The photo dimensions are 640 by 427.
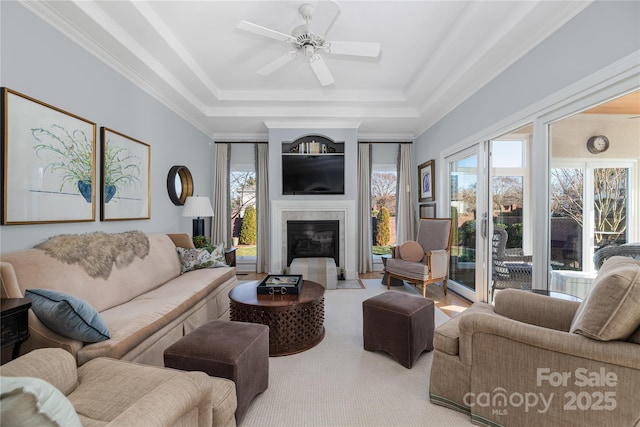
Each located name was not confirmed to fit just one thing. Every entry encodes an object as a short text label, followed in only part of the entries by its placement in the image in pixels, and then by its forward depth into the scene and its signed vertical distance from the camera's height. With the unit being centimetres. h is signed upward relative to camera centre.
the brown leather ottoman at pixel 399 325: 205 -88
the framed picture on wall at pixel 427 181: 457 +57
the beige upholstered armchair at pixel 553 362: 115 -71
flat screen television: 474 +68
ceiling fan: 210 +150
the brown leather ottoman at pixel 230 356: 148 -79
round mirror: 378 +43
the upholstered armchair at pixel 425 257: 363 -62
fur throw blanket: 195 -29
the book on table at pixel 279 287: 246 -67
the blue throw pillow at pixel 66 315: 144 -53
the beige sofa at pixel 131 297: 148 -69
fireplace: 464 -8
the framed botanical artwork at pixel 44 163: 180 +37
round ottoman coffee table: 224 -86
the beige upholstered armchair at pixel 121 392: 80 -70
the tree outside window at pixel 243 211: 540 +5
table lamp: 378 +9
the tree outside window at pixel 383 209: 550 +9
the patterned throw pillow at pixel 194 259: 324 -55
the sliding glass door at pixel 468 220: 334 -10
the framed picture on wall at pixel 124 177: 261 +38
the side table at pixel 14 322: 122 -50
